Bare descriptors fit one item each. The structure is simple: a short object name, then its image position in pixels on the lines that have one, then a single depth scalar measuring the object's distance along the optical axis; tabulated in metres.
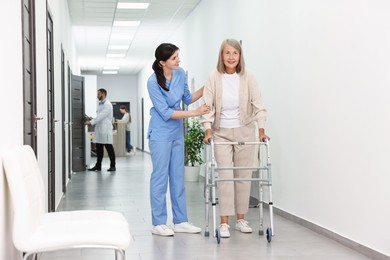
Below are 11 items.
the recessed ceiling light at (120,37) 12.40
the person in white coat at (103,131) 10.27
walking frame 3.87
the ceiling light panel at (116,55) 15.59
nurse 4.20
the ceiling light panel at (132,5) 9.15
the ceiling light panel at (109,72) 20.24
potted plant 8.12
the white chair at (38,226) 2.15
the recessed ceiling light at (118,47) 14.06
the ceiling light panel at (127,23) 10.85
